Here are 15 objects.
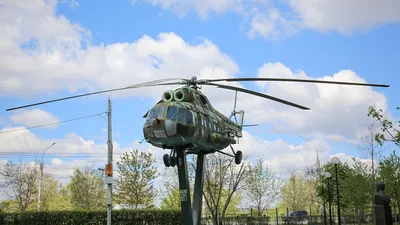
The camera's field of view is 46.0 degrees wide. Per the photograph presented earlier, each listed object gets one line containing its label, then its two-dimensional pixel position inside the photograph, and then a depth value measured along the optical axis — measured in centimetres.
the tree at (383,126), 1823
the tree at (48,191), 5042
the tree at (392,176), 3125
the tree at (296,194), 6028
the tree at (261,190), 5022
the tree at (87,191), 4757
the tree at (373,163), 3603
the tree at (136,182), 4497
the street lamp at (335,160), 2528
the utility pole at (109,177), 2528
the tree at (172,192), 4681
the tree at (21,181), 4619
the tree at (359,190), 3497
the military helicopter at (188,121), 1556
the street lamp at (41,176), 4319
